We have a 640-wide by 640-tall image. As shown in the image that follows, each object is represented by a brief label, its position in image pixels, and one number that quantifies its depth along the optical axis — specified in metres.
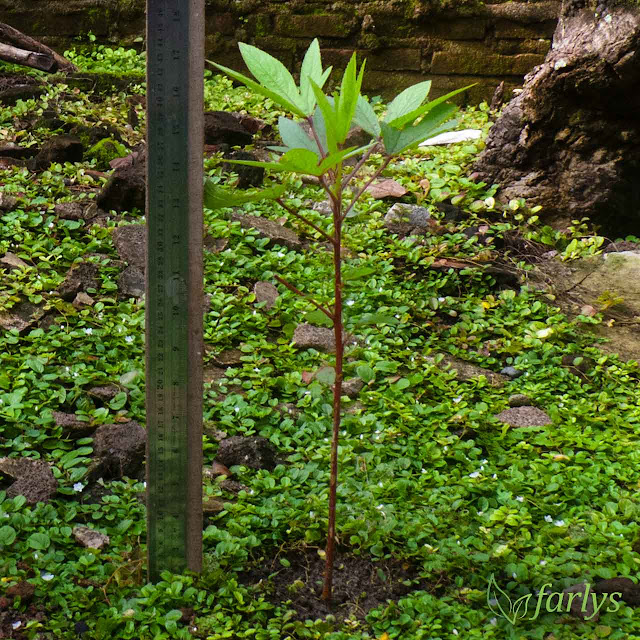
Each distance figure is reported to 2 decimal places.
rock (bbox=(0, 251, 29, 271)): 3.92
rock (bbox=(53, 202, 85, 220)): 4.41
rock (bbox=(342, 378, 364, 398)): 3.42
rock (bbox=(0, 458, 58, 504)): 2.59
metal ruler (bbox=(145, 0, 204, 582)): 1.92
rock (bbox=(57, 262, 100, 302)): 3.79
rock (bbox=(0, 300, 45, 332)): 3.52
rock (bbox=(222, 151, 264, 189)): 4.96
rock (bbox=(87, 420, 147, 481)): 2.78
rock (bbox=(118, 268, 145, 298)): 3.90
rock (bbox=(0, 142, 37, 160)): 5.09
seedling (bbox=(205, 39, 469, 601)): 1.77
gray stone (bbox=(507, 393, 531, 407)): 3.45
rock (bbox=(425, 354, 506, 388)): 3.63
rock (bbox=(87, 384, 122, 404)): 3.16
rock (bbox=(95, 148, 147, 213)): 4.50
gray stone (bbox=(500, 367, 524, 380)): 3.69
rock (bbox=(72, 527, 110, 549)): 2.42
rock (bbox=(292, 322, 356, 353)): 3.72
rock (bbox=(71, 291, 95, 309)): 3.73
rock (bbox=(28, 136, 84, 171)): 4.98
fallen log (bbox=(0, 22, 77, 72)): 6.30
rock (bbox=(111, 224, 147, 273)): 4.10
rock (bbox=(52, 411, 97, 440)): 2.95
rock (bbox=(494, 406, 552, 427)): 3.30
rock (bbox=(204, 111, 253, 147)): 5.55
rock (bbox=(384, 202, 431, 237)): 4.73
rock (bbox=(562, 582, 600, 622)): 2.25
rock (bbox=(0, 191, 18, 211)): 4.39
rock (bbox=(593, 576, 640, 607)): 2.31
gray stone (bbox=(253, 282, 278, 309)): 3.97
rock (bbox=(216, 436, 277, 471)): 2.88
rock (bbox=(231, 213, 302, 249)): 4.50
